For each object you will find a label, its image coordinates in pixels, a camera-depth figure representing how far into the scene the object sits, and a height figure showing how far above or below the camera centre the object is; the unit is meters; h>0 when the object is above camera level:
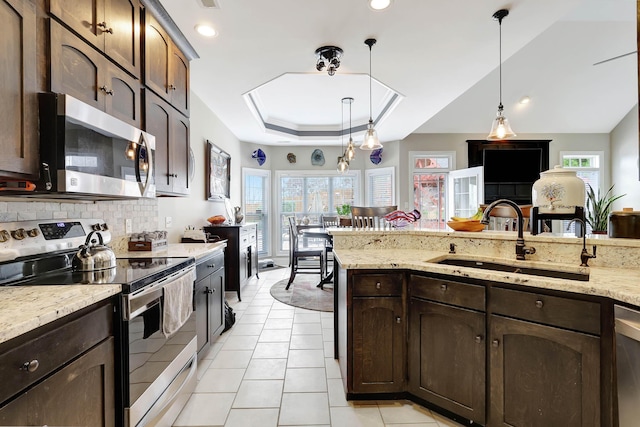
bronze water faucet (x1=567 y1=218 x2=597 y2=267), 1.66 -0.24
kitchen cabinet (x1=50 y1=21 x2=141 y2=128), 1.30 +0.68
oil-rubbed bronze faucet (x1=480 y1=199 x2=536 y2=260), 1.87 -0.16
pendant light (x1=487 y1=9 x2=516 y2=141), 2.77 +0.76
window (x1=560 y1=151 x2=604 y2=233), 6.13 +0.96
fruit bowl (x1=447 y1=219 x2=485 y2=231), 2.20 -0.10
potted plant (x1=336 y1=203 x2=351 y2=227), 5.19 +0.02
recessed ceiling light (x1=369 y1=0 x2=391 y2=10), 1.95 +1.36
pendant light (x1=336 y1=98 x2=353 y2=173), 5.16 +0.84
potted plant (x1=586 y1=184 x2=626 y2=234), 3.57 -0.11
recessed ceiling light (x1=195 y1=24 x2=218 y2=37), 2.21 +1.37
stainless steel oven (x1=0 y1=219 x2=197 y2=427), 1.32 -0.41
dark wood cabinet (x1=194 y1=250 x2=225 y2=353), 2.22 -0.69
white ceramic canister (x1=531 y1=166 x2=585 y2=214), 1.76 +0.12
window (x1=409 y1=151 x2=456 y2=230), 6.04 +0.64
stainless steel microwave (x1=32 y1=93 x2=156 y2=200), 1.24 +0.29
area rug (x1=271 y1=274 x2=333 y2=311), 3.82 -1.16
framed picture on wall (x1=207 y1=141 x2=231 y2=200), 4.11 +0.61
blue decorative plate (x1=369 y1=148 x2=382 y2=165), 6.36 +1.18
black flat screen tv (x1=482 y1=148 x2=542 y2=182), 6.05 +0.94
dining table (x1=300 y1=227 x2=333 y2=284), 4.19 -0.32
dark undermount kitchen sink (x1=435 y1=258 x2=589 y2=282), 1.67 -0.35
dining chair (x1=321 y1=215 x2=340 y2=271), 5.38 -0.16
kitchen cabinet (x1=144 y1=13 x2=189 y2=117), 2.01 +1.09
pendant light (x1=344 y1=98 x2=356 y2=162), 4.64 +0.94
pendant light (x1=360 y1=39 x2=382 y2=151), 3.29 +0.80
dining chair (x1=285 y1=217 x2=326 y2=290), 4.56 -0.62
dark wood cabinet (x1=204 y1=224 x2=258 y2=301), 3.90 -0.55
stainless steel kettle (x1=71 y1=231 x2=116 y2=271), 1.52 -0.23
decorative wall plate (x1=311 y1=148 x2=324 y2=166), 6.53 +1.20
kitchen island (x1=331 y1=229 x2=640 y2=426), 1.27 -0.60
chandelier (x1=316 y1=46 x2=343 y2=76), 2.52 +1.34
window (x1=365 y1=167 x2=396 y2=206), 6.19 +0.54
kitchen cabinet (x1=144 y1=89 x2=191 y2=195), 2.08 +0.55
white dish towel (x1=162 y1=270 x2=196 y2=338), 1.62 -0.52
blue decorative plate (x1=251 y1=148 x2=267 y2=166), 6.19 +1.17
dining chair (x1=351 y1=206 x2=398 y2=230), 3.48 -0.02
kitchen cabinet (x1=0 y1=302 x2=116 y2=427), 0.84 -0.52
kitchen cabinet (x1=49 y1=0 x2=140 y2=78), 1.36 +0.97
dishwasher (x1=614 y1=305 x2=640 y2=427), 1.12 -0.58
